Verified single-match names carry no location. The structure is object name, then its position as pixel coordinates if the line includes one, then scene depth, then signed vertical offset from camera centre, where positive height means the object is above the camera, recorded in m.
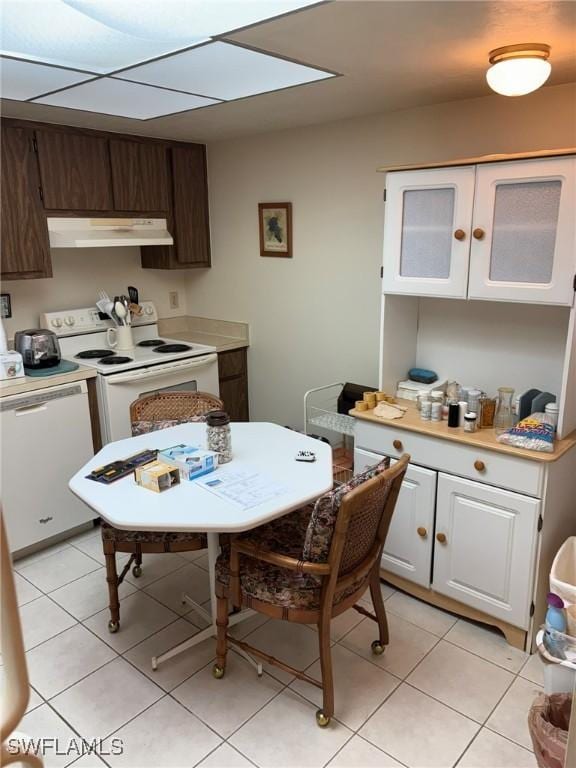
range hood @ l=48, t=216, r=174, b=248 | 3.17 +0.14
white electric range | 3.17 -0.61
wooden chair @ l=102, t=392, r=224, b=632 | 2.27 -1.10
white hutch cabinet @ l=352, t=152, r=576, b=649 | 2.13 -0.51
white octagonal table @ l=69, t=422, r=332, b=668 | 1.76 -0.80
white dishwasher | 2.81 -1.03
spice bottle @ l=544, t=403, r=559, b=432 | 2.25 -0.63
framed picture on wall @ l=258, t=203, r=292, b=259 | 3.45 +0.16
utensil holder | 3.62 -0.52
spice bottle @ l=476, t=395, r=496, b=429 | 2.40 -0.66
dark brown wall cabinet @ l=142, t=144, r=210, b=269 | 3.73 +0.26
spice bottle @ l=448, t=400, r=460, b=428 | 2.40 -0.67
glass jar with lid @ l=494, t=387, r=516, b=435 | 2.41 -0.66
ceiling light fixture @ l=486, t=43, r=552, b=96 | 1.85 +0.60
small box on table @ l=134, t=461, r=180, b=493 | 1.96 -0.76
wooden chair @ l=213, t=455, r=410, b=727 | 1.78 -1.07
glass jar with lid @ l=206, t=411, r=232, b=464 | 2.16 -0.68
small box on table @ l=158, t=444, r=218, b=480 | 2.07 -0.75
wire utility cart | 2.97 -0.92
